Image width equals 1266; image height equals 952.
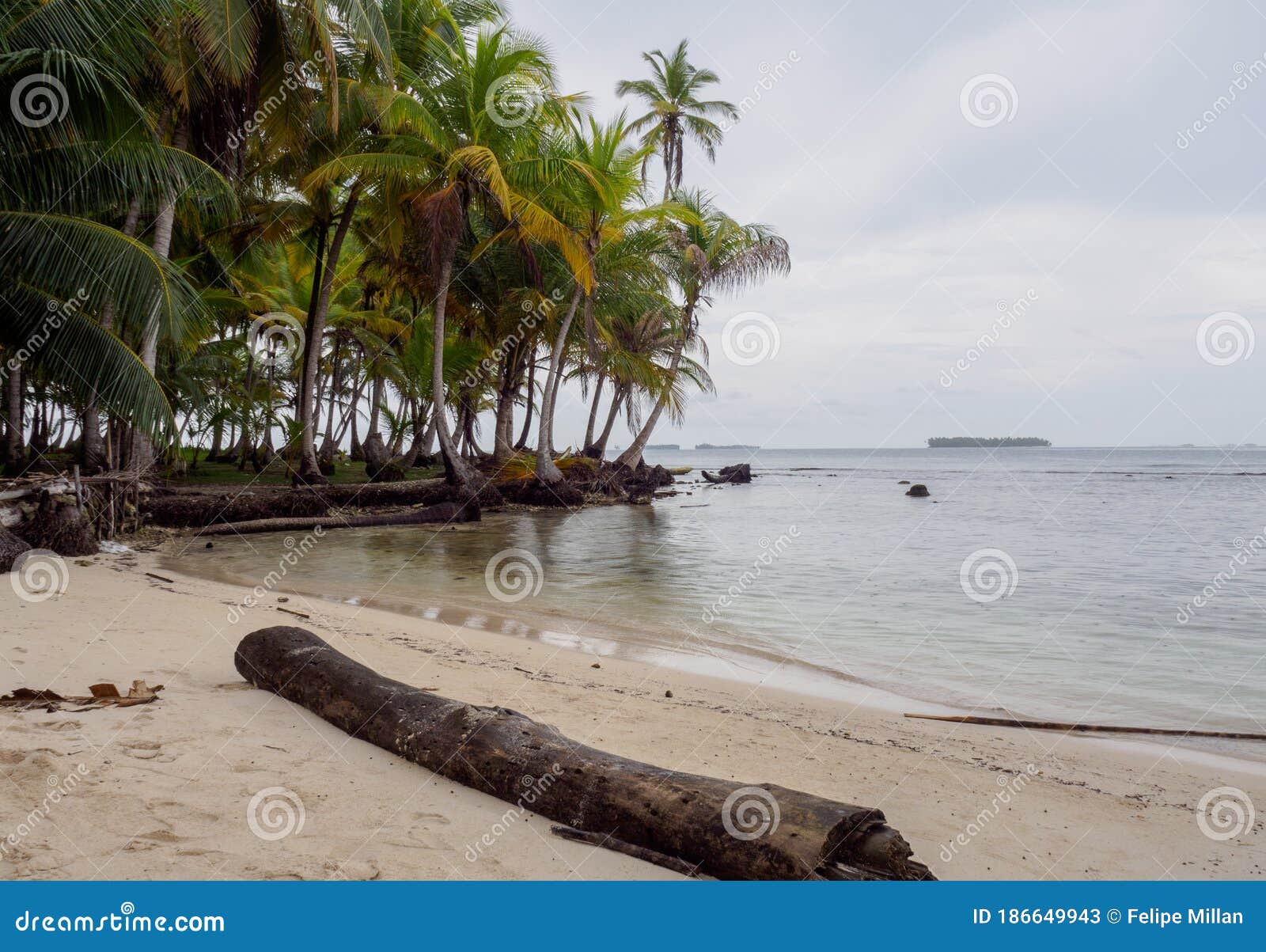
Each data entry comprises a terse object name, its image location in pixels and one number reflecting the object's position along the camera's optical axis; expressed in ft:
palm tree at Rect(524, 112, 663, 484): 71.82
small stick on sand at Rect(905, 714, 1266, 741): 18.92
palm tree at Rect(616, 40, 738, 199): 119.03
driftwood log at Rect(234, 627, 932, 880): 9.60
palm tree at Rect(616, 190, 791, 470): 108.37
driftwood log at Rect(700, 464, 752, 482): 159.63
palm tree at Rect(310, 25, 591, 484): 64.39
